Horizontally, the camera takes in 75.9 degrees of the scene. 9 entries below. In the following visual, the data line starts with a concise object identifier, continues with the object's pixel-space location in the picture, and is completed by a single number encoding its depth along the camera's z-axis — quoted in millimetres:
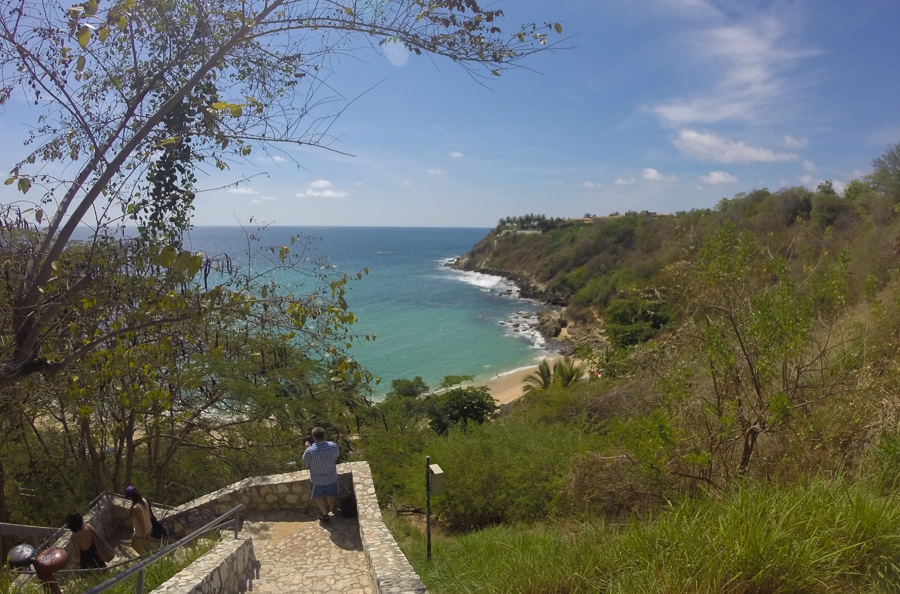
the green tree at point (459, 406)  22250
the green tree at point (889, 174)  30781
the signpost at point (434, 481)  6746
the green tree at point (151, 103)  4211
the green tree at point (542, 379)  28427
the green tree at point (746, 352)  6258
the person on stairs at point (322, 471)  7477
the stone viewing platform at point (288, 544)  5309
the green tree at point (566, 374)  26253
